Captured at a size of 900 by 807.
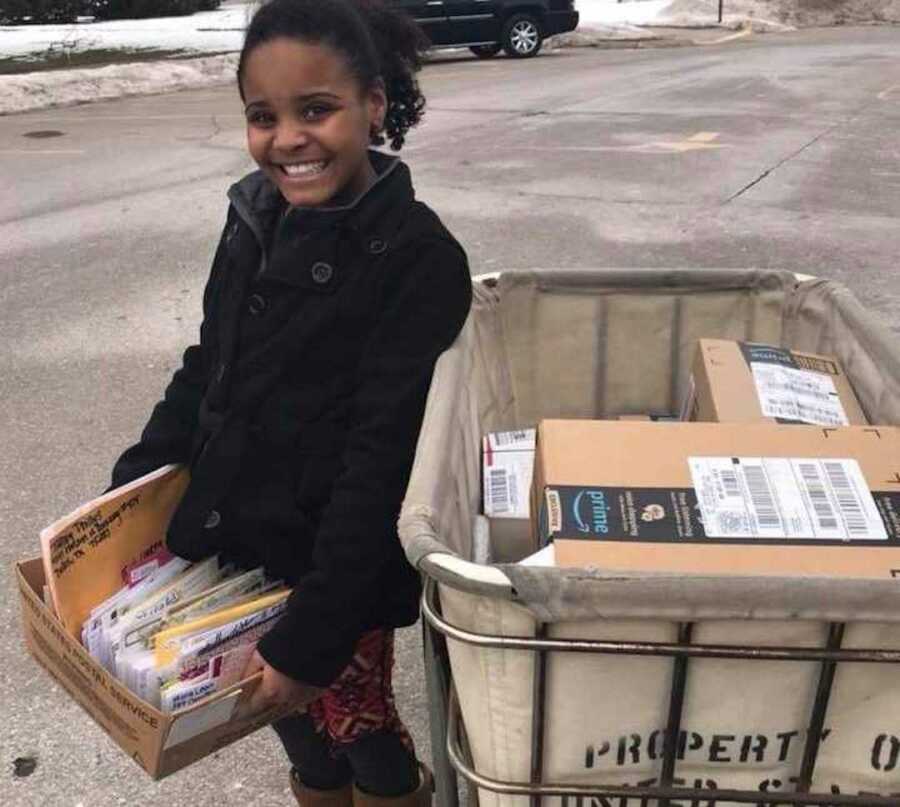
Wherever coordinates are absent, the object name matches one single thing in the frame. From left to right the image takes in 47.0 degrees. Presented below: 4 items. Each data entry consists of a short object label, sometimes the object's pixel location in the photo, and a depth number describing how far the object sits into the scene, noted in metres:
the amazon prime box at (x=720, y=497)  1.06
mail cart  0.92
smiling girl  1.49
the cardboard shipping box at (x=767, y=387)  1.64
